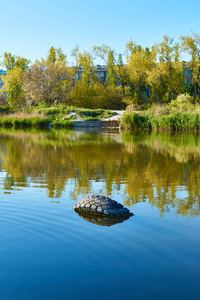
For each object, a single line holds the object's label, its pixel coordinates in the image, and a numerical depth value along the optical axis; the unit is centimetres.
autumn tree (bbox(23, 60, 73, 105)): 4856
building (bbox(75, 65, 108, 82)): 7649
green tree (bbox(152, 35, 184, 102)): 5019
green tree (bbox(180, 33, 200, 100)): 5050
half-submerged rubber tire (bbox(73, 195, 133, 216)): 581
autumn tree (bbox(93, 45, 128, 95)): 5394
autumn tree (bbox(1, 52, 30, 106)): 5244
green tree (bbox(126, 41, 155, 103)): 5153
